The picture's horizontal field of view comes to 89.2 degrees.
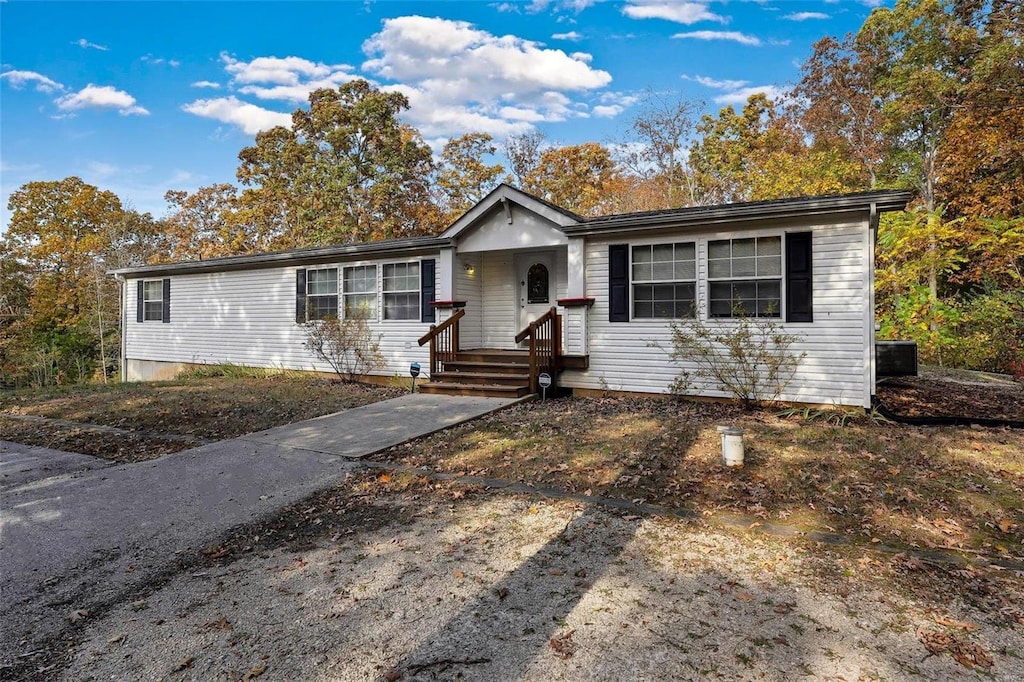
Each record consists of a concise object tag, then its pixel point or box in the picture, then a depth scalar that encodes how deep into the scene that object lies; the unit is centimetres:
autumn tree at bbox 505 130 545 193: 2472
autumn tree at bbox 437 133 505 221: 2447
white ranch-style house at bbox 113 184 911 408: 724
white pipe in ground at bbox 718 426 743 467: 466
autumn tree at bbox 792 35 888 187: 1895
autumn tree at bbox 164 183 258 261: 2803
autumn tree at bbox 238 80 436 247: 2309
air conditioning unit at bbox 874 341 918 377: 952
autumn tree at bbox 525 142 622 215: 2402
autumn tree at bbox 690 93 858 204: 2052
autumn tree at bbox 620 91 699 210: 2325
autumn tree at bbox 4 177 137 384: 2098
